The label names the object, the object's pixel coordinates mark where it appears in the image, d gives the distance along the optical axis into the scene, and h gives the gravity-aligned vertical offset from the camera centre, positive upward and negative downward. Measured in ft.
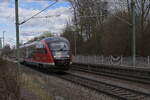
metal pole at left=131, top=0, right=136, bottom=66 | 87.13 +10.45
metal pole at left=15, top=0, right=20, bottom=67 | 59.76 +7.11
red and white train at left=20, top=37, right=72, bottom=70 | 79.41 +0.51
